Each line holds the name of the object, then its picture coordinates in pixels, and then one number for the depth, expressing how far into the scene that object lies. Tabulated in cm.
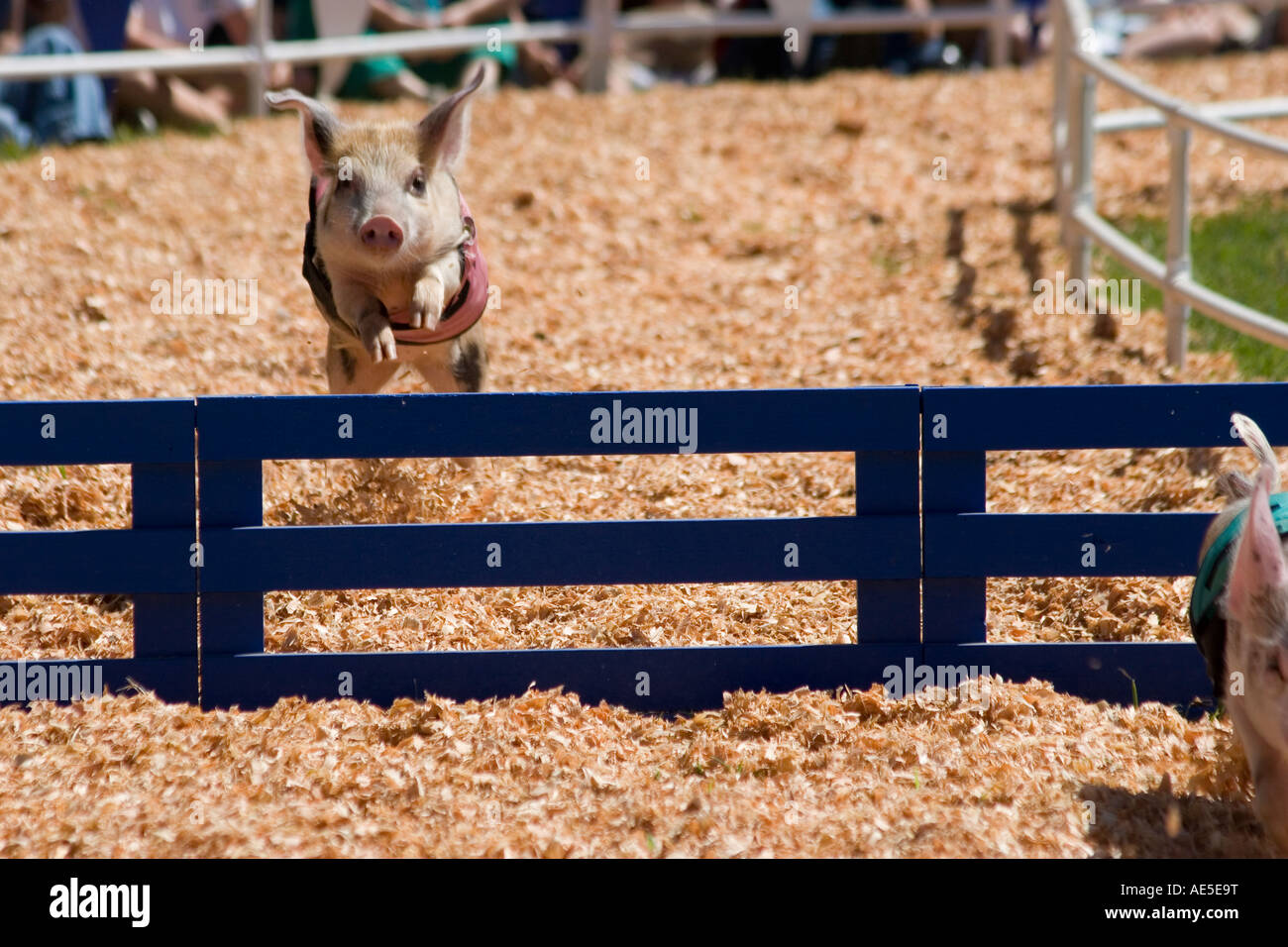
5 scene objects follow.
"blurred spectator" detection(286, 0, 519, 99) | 1205
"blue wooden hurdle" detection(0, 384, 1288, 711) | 438
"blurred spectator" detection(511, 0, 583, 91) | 1287
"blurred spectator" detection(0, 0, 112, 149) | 1075
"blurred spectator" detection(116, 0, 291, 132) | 1131
